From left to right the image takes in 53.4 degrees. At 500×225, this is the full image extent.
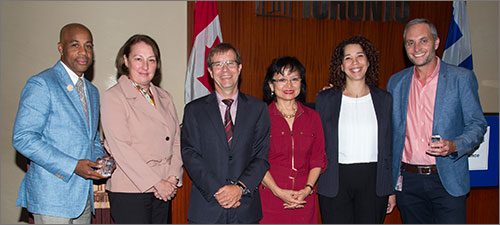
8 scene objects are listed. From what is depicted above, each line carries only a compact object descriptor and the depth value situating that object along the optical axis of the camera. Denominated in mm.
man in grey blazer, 3182
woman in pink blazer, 2834
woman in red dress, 3076
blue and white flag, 5406
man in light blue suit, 2648
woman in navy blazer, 3111
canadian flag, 5062
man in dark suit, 2871
